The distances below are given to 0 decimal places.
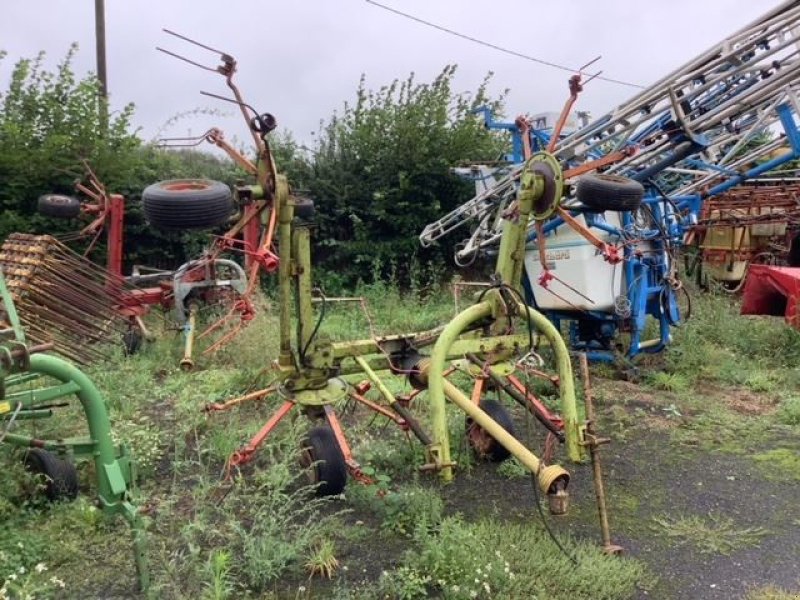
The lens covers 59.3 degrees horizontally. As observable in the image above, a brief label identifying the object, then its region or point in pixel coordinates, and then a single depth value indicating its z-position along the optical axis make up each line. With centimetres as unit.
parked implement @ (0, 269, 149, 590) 290
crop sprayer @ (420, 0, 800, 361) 586
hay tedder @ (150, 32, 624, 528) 347
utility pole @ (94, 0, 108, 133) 1268
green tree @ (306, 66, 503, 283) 1083
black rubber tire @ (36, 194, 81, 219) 726
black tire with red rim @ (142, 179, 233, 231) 336
